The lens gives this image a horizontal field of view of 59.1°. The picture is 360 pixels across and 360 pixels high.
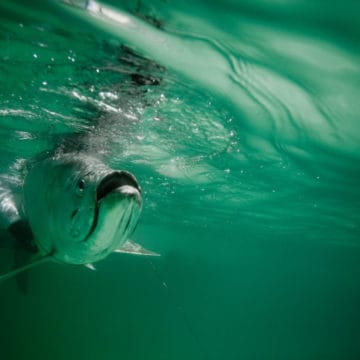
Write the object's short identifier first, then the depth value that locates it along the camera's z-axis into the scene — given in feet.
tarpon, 10.28
